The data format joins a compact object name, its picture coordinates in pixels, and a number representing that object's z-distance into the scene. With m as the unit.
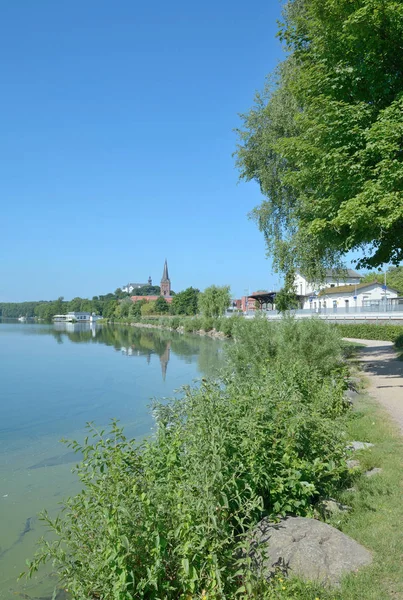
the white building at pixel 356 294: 58.72
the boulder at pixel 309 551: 3.96
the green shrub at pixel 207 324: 66.06
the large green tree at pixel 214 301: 72.12
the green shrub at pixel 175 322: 85.25
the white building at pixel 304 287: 68.59
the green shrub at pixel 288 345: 12.25
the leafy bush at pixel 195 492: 3.60
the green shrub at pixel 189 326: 72.78
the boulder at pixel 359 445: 6.81
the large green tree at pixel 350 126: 10.70
